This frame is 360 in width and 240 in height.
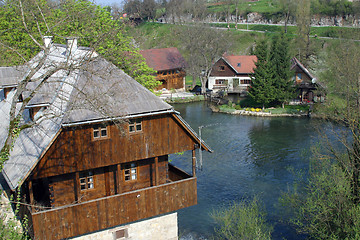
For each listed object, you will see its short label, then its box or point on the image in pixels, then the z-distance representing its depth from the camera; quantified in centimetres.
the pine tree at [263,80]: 5224
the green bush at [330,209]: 2038
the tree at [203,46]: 6475
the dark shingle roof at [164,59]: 6475
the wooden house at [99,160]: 1638
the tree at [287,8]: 8919
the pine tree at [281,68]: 5281
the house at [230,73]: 6488
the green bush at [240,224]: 2208
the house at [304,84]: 5469
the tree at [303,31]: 6775
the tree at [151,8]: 10306
